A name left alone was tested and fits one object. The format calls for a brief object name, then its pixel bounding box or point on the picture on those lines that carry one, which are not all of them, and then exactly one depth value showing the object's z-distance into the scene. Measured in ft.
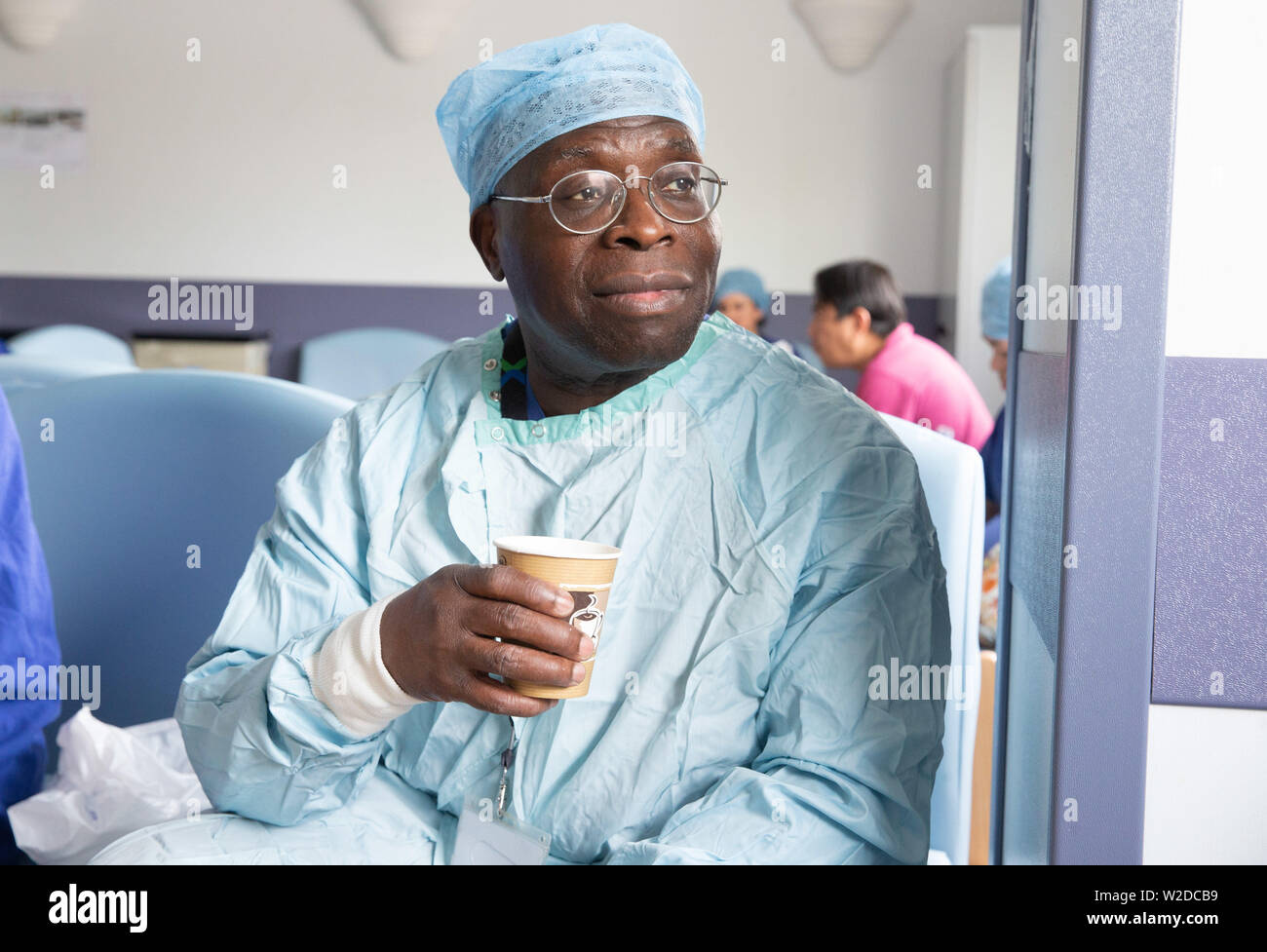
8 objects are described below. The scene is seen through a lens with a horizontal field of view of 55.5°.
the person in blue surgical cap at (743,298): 17.17
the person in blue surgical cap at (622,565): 3.54
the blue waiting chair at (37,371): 6.57
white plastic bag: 4.57
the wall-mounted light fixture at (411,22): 19.84
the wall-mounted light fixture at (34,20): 20.36
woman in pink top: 11.82
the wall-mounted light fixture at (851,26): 19.58
